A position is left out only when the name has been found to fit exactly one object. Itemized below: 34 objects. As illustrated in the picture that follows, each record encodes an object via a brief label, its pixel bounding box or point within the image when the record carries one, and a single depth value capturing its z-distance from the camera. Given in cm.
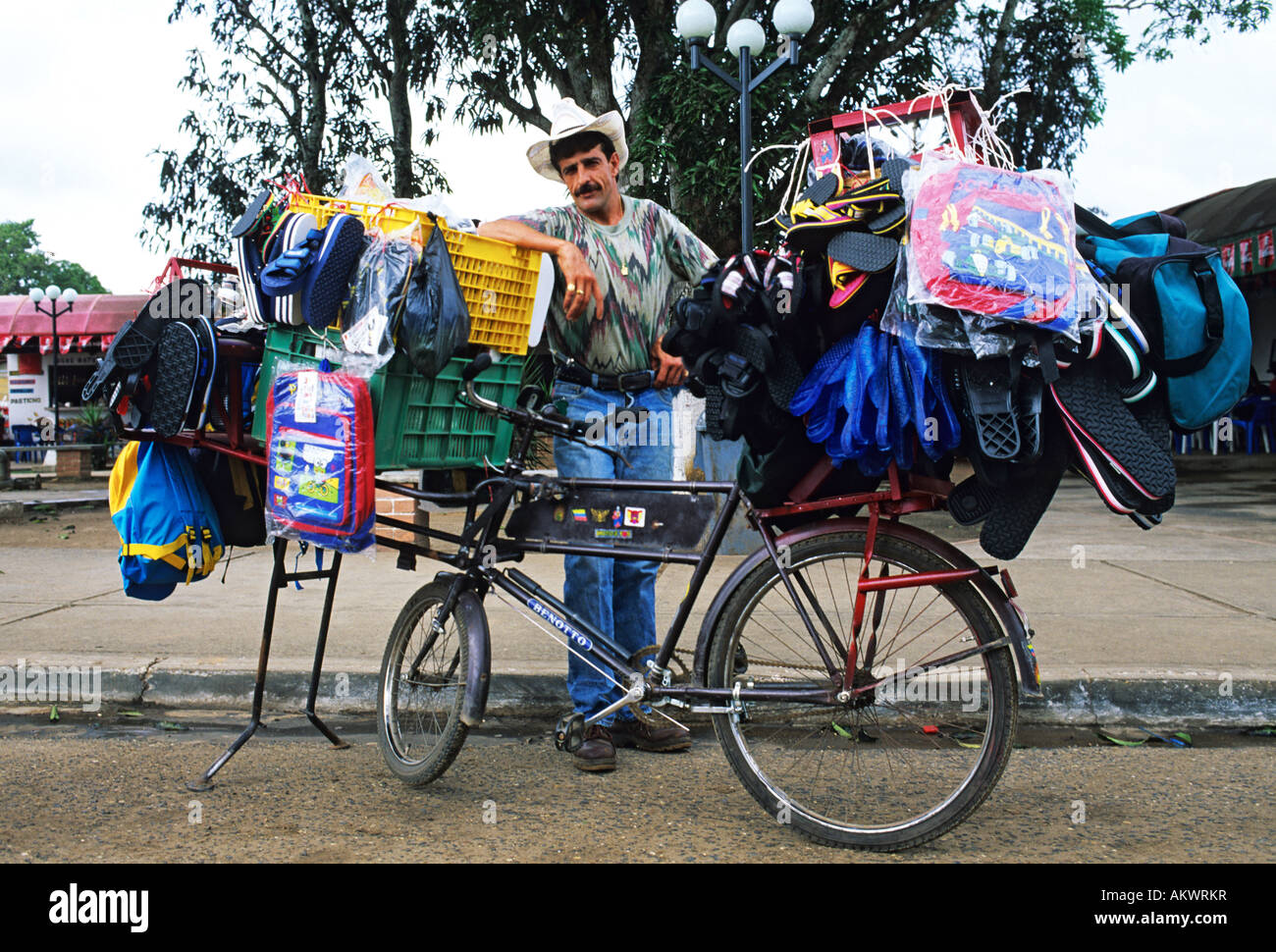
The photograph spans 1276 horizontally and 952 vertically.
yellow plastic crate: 305
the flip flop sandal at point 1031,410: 249
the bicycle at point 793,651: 277
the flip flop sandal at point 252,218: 305
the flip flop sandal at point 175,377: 313
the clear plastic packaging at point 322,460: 296
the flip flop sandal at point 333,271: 291
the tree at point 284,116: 1593
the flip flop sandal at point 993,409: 246
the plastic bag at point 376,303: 293
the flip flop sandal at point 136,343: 315
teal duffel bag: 245
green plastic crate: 309
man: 374
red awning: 2648
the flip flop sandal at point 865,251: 251
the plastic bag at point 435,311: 292
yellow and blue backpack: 329
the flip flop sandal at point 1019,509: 272
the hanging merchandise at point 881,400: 257
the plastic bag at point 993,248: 238
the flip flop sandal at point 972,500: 277
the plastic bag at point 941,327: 242
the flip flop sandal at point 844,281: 257
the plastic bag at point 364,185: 323
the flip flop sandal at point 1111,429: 250
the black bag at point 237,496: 358
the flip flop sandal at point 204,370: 316
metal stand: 354
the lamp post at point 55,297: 2473
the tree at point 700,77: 1220
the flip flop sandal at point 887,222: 252
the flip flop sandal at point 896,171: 257
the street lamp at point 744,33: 979
